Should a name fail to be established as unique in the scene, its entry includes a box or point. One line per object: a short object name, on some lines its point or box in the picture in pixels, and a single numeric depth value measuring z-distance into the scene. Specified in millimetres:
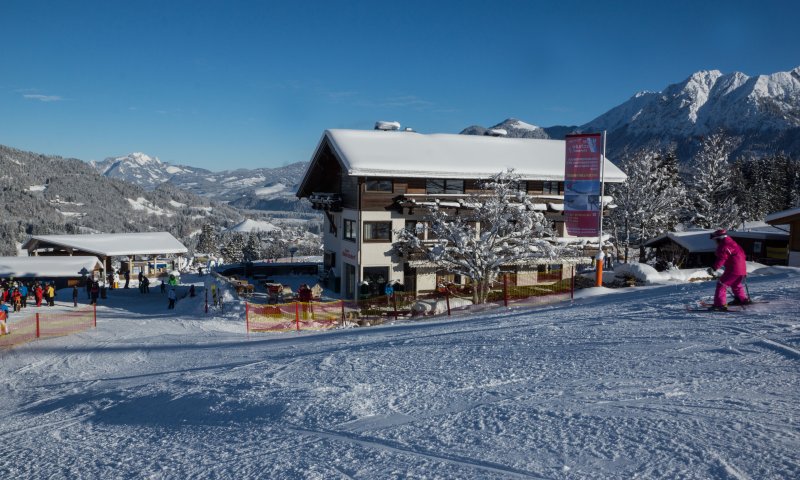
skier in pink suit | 10945
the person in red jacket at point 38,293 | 23828
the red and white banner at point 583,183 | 18266
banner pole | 18266
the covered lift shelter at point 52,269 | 30344
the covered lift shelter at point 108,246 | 35375
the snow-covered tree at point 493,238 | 21594
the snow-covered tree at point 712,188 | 45500
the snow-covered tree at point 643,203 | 41719
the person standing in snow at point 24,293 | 23594
